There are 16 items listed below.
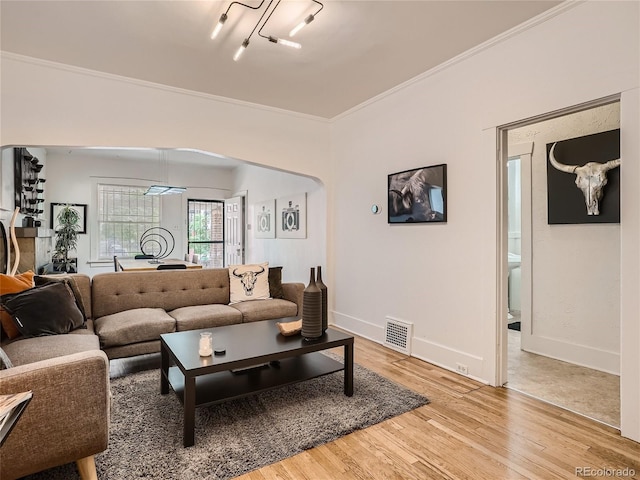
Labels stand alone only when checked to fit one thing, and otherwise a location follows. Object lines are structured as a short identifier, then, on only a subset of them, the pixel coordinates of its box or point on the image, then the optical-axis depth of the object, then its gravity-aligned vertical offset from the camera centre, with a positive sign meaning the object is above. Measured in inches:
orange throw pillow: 97.1 -14.2
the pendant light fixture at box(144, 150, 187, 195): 227.2 +31.0
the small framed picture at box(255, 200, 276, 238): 247.8 +13.3
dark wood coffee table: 80.0 -30.3
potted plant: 234.7 +0.8
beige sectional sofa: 56.7 -27.3
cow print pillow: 153.0 -19.6
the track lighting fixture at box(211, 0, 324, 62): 91.6 +57.6
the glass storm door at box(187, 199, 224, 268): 313.1 +6.0
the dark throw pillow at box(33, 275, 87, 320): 113.1 -14.2
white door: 299.7 +6.0
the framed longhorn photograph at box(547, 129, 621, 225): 119.3 +20.1
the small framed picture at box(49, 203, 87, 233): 252.8 +17.8
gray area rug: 71.4 -45.1
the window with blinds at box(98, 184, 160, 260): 272.5 +16.2
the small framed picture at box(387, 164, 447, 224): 127.9 +15.9
